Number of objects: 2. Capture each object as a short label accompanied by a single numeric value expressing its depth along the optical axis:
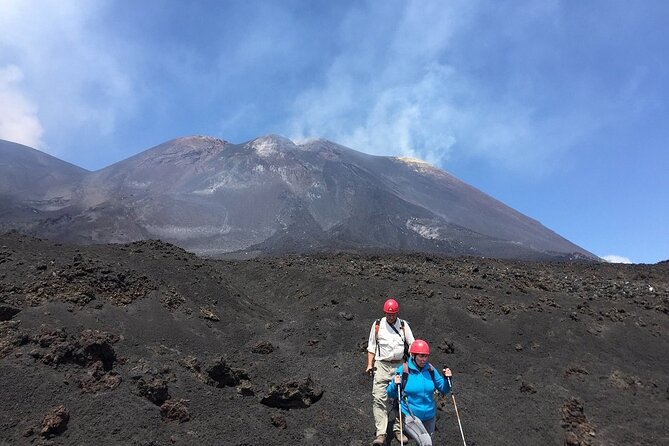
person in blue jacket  4.93
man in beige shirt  5.67
